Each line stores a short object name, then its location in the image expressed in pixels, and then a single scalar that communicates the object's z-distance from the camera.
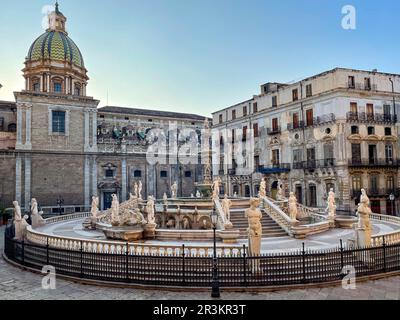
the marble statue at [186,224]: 18.59
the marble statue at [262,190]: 21.52
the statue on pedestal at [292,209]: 17.43
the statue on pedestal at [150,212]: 15.71
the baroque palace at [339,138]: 29.62
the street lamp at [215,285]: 8.70
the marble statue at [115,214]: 15.66
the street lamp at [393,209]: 30.10
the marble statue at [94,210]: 20.74
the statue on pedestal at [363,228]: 11.68
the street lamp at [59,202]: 34.93
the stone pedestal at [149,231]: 15.47
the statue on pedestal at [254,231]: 10.29
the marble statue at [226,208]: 16.81
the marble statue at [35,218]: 21.27
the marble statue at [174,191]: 27.44
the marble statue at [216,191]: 19.95
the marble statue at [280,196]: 24.53
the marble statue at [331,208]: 19.69
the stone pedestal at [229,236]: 14.82
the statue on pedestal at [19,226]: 16.11
